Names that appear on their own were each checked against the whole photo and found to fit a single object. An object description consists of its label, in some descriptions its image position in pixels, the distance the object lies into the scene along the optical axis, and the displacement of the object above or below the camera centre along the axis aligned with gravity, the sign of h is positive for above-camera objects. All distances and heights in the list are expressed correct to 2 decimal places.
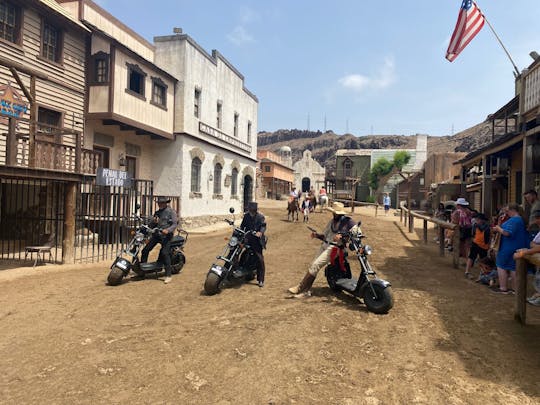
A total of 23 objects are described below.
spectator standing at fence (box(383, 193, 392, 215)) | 28.27 +0.15
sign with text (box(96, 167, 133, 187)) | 10.59 +0.56
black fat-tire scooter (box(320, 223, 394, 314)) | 5.68 -1.27
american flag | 11.77 +5.62
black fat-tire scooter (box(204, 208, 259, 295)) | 6.82 -1.26
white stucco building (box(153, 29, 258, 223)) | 17.27 +3.45
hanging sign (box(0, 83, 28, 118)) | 8.80 +2.15
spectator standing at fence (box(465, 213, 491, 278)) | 7.97 -0.65
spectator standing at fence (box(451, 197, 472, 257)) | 9.78 -0.40
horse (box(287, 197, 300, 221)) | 21.67 -0.15
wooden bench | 9.23 -1.31
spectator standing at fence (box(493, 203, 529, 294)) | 6.29 -0.55
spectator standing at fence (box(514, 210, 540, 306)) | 4.76 -0.56
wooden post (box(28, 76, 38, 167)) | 8.73 +1.43
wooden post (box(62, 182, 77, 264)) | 9.62 -0.66
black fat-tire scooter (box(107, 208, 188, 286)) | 7.48 -1.31
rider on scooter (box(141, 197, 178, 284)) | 7.98 -0.71
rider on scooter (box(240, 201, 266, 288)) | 7.51 -0.54
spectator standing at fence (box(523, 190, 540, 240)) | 7.30 +0.16
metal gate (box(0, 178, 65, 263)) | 12.23 -0.53
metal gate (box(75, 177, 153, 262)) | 10.98 -1.12
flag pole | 11.70 +4.94
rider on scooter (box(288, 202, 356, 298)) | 6.50 -0.63
